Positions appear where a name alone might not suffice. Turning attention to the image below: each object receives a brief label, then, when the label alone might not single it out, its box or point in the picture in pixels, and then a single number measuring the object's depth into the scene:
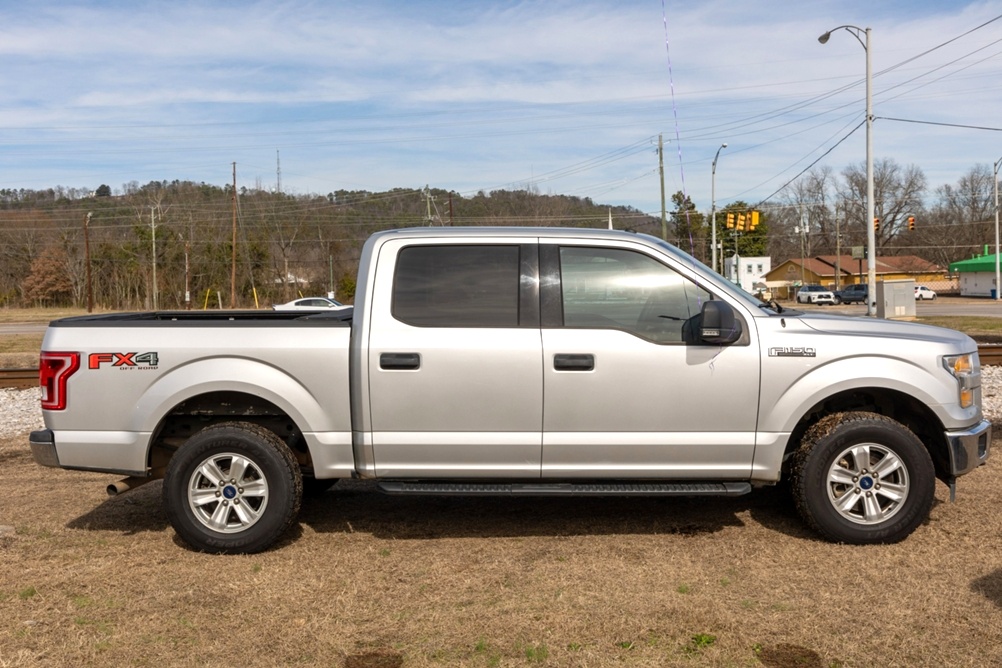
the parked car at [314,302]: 32.12
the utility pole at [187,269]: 51.99
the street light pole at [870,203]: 27.55
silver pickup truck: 5.20
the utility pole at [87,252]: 52.41
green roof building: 65.00
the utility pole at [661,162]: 37.42
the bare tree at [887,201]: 95.38
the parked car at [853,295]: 59.31
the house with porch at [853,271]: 90.25
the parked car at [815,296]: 59.25
